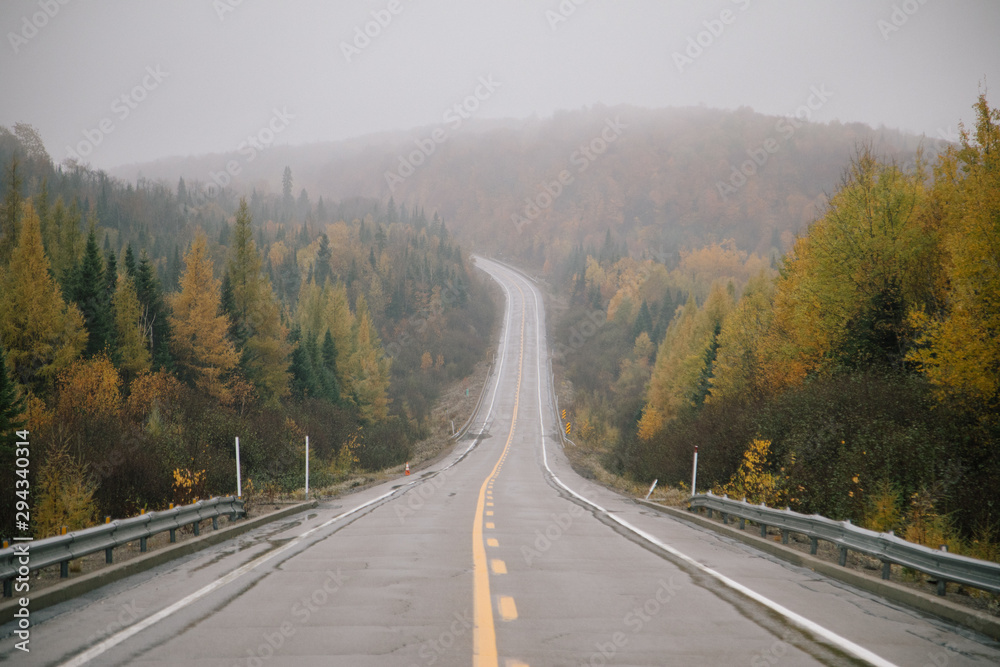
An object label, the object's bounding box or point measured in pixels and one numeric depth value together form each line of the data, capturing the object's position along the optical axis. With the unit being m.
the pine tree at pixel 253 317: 50.88
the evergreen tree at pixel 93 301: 41.84
